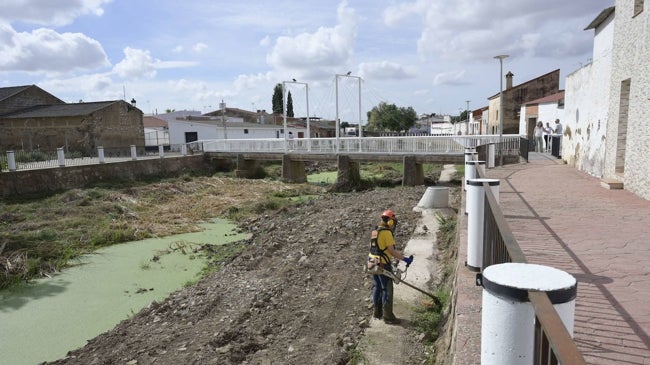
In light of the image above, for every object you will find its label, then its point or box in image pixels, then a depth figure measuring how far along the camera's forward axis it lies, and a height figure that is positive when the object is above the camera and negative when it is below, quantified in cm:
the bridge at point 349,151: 2173 -113
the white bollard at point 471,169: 797 -76
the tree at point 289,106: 7704 +472
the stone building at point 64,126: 3195 +89
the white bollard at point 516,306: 182 -75
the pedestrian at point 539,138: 2189 -54
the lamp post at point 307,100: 2800 +243
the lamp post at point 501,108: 1616 +83
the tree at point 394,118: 6838 +195
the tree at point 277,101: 7811 +562
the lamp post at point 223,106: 4006 +260
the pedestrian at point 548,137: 2182 -50
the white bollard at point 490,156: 1551 -96
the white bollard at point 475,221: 490 -101
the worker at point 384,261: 639 -187
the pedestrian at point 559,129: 1974 -10
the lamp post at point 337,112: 2928 +137
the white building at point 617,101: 870 +57
